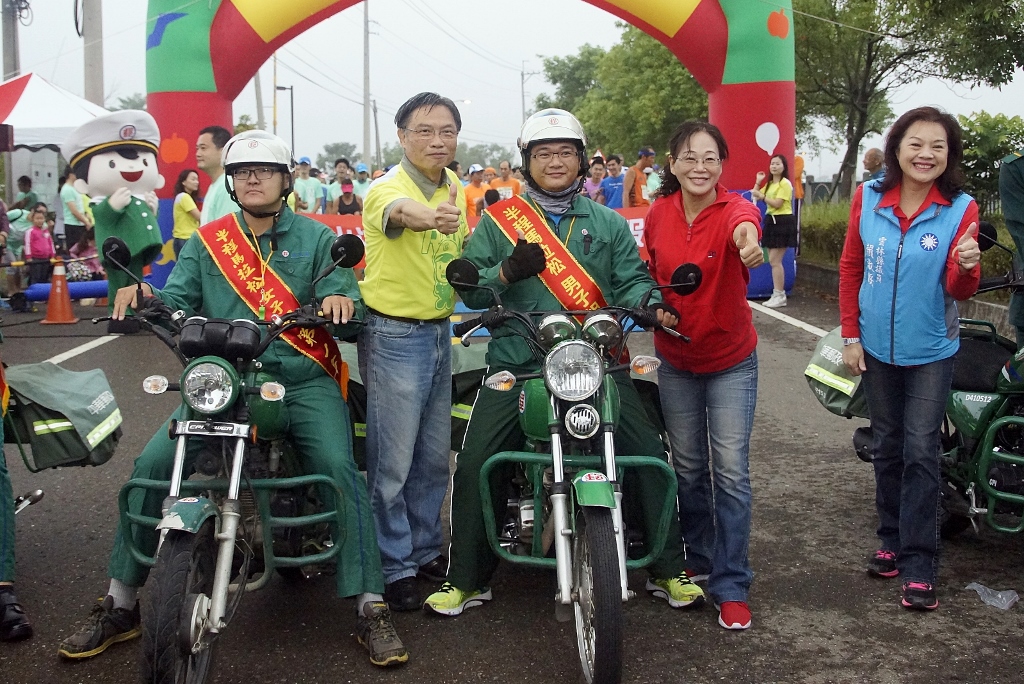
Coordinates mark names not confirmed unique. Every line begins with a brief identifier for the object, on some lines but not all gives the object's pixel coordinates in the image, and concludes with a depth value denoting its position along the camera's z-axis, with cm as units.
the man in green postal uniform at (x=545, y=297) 399
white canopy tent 1611
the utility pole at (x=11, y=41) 1925
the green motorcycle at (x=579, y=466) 327
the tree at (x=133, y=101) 8591
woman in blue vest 405
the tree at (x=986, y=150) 1195
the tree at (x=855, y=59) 1839
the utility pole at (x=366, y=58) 4656
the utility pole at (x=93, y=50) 1750
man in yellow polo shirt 410
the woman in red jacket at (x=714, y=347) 400
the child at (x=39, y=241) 1510
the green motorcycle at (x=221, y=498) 311
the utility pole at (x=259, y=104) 4201
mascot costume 939
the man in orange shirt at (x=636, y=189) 1602
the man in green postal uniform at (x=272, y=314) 374
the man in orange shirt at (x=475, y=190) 1566
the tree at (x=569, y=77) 6834
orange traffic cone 1205
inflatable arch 1230
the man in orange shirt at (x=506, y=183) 1748
